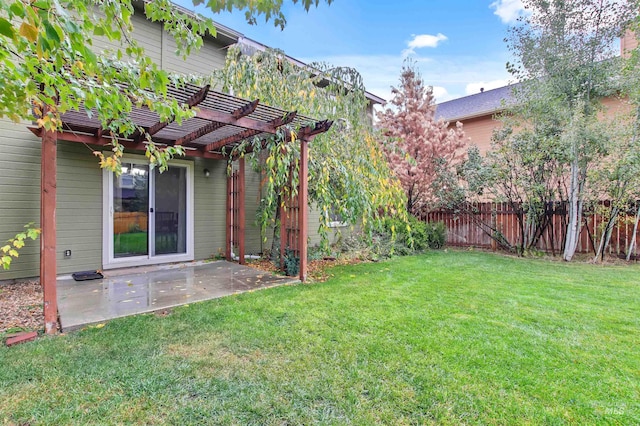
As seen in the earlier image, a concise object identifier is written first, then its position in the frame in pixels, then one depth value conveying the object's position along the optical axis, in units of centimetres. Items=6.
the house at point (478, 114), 1233
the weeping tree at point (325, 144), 505
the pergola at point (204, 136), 322
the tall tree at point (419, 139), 955
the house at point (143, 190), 489
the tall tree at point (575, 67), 681
